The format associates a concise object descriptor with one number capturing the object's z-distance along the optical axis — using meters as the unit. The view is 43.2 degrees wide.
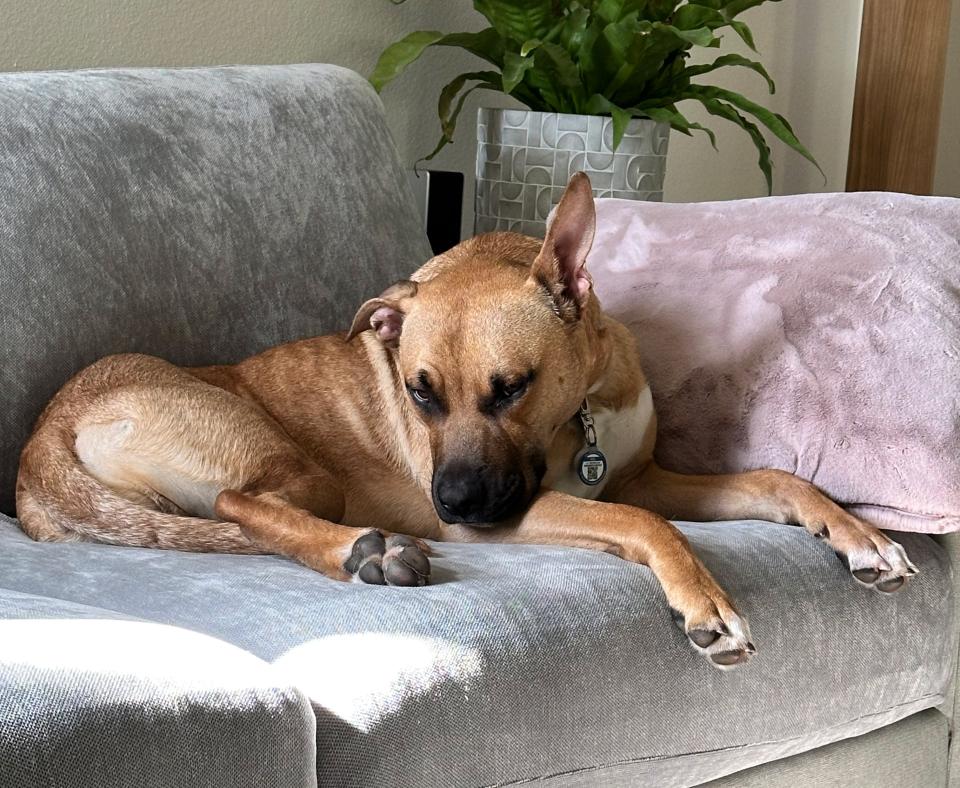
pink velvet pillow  2.00
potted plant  3.43
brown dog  1.86
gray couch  1.24
